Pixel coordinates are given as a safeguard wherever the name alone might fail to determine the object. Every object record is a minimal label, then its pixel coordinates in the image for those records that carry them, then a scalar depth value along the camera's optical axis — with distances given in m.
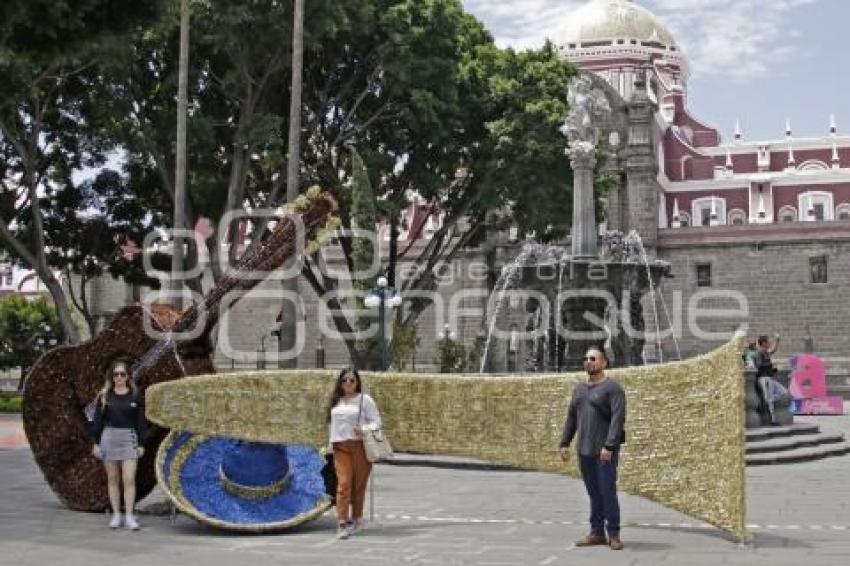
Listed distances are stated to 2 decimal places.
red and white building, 51.34
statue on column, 18.97
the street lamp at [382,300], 22.83
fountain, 17.81
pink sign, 23.39
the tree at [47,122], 10.75
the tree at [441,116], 24.94
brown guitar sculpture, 9.45
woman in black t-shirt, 8.70
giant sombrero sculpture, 8.53
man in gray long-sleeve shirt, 7.36
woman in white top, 8.04
